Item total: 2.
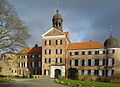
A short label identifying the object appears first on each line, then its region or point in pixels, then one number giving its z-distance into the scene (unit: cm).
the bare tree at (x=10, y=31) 1411
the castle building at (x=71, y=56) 2809
